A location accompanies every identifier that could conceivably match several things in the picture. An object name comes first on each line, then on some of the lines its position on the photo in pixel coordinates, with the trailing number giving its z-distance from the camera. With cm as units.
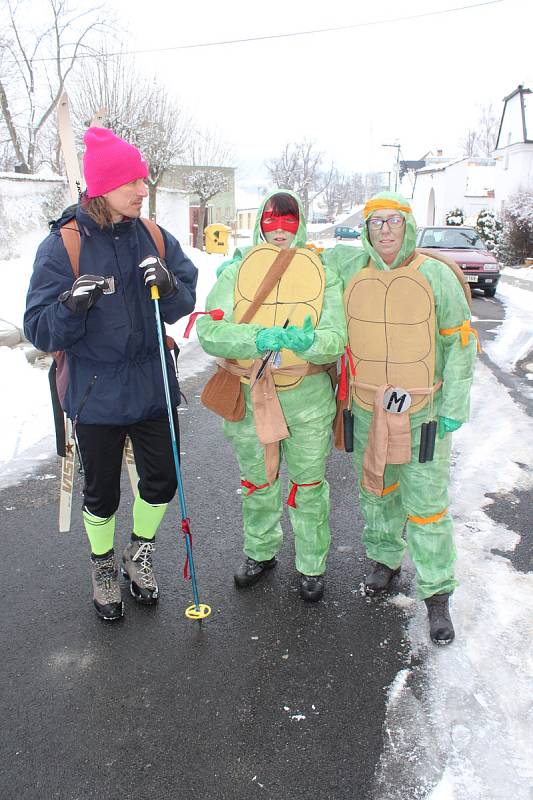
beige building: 2898
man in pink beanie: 246
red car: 1392
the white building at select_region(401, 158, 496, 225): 3509
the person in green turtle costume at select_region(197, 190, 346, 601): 256
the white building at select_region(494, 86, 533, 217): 2788
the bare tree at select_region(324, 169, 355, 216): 8312
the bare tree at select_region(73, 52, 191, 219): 1989
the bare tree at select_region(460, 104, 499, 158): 7100
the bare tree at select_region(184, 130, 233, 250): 2653
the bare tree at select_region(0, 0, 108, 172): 2317
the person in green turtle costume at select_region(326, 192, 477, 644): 258
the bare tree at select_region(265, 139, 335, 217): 5572
